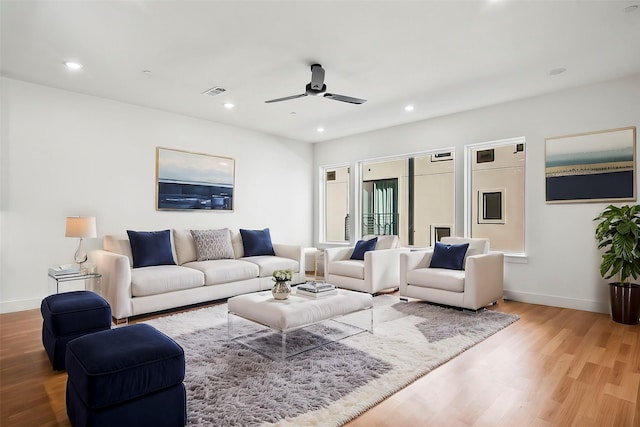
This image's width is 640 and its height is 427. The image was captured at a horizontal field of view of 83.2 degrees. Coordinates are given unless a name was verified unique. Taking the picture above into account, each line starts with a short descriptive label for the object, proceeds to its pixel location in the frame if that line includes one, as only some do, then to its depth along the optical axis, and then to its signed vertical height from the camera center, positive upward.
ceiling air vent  4.38 +1.57
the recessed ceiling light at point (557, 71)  3.83 +1.56
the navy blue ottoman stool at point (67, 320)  2.60 -0.76
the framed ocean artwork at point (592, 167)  4.05 +0.58
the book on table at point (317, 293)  3.25 -0.70
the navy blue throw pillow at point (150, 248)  4.40 -0.39
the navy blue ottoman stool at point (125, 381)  1.64 -0.78
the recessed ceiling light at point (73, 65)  3.70 +1.59
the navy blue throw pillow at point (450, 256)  4.49 -0.51
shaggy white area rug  2.04 -1.09
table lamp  4.01 -0.13
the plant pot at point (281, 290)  3.17 -0.65
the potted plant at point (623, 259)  3.67 -0.45
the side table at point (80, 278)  3.56 -0.61
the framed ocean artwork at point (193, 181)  5.31 +0.57
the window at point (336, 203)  7.31 +0.28
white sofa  3.74 -0.70
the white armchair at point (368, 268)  4.90 -0.73
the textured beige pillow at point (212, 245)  5.04 -0.39
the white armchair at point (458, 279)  3.98 -0.73
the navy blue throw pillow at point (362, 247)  5.43 -0.47
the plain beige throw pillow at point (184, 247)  4.93 -0.41
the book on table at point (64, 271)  3.64 -0.56
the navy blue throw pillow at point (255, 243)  5.56 -0.40
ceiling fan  3.68 +1.36
